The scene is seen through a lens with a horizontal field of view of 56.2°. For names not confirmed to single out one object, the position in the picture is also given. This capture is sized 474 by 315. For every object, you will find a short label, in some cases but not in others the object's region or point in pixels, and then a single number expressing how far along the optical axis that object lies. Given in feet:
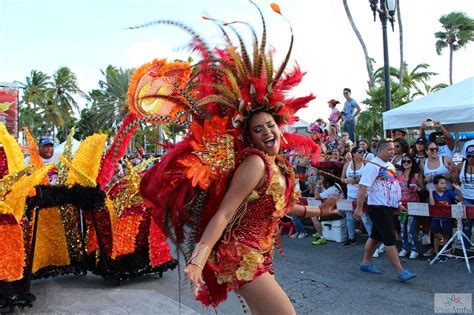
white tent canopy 22.93
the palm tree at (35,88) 175.32
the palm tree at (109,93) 136.77
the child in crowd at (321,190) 23.21
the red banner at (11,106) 43.92
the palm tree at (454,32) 119.75
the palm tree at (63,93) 180.55
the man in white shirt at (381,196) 16.38
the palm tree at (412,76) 98.22
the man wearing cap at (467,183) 19.07
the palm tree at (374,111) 69.87
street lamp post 29.30
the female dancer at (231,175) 7.97
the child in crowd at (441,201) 19.49
